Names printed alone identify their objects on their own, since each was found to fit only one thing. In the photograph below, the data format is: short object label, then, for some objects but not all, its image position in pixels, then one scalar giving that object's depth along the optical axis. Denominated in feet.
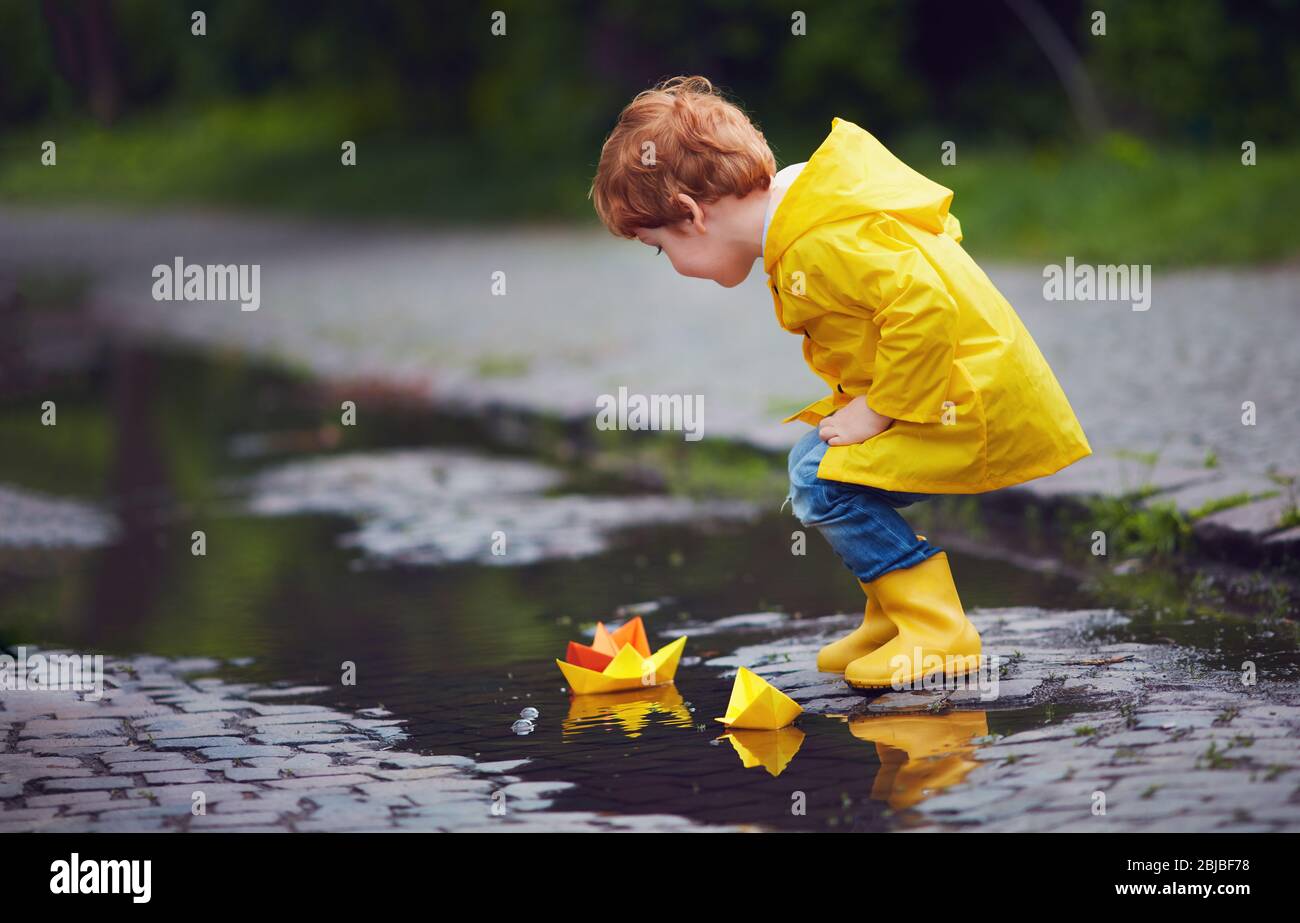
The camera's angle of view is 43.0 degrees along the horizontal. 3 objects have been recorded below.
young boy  11.81
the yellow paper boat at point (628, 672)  13.34
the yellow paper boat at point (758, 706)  11.84
